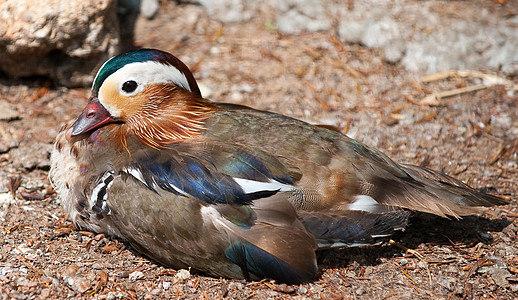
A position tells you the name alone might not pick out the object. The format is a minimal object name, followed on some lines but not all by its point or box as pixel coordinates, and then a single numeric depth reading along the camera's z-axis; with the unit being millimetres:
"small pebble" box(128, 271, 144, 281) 6566
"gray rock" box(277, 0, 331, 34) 11141
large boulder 9039
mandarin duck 6340
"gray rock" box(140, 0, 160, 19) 11094
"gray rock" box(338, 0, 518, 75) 10391
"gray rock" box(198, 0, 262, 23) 11281
